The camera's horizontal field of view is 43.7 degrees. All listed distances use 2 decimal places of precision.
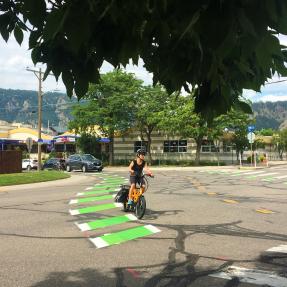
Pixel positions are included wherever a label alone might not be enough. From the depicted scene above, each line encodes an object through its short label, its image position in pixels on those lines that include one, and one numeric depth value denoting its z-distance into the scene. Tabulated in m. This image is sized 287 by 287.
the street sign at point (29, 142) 26.07
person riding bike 9.41
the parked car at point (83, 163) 30.42
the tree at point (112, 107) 38.78
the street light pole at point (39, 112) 29.53
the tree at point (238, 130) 35.00
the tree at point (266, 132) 73.32
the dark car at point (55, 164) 33.74
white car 37.65
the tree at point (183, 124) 35.42
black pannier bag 9.63
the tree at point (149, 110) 38.29
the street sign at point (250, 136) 30.13
